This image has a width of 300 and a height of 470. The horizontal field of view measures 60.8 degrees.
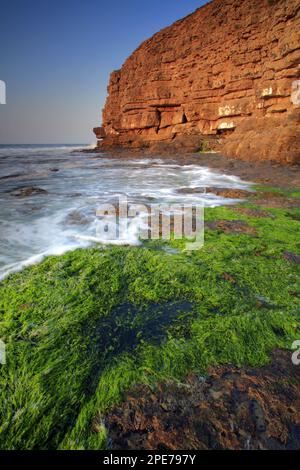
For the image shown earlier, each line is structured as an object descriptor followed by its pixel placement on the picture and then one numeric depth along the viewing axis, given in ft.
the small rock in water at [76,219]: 16.07
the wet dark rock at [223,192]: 21.85
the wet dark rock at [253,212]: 15.84
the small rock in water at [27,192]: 24.88
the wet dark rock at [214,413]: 4.33
